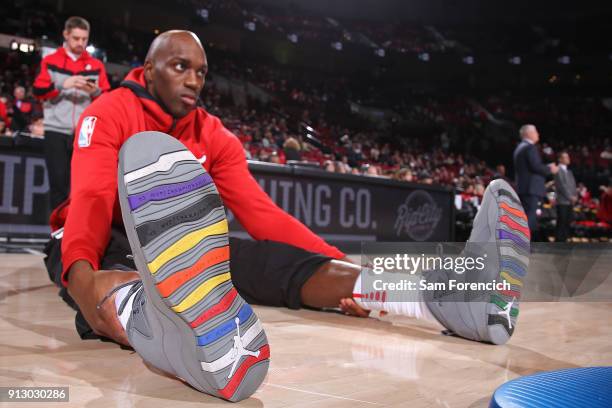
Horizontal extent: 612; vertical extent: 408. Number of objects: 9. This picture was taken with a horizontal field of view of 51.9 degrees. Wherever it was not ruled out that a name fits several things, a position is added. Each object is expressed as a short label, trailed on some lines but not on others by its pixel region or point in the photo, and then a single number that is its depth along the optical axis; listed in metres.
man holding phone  3.19
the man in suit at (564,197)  6.77
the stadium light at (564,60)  20.38
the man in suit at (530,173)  5.70
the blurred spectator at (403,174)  7.32
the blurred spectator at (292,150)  6.68
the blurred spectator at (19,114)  7.34
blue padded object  0.76
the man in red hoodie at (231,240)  1.39
